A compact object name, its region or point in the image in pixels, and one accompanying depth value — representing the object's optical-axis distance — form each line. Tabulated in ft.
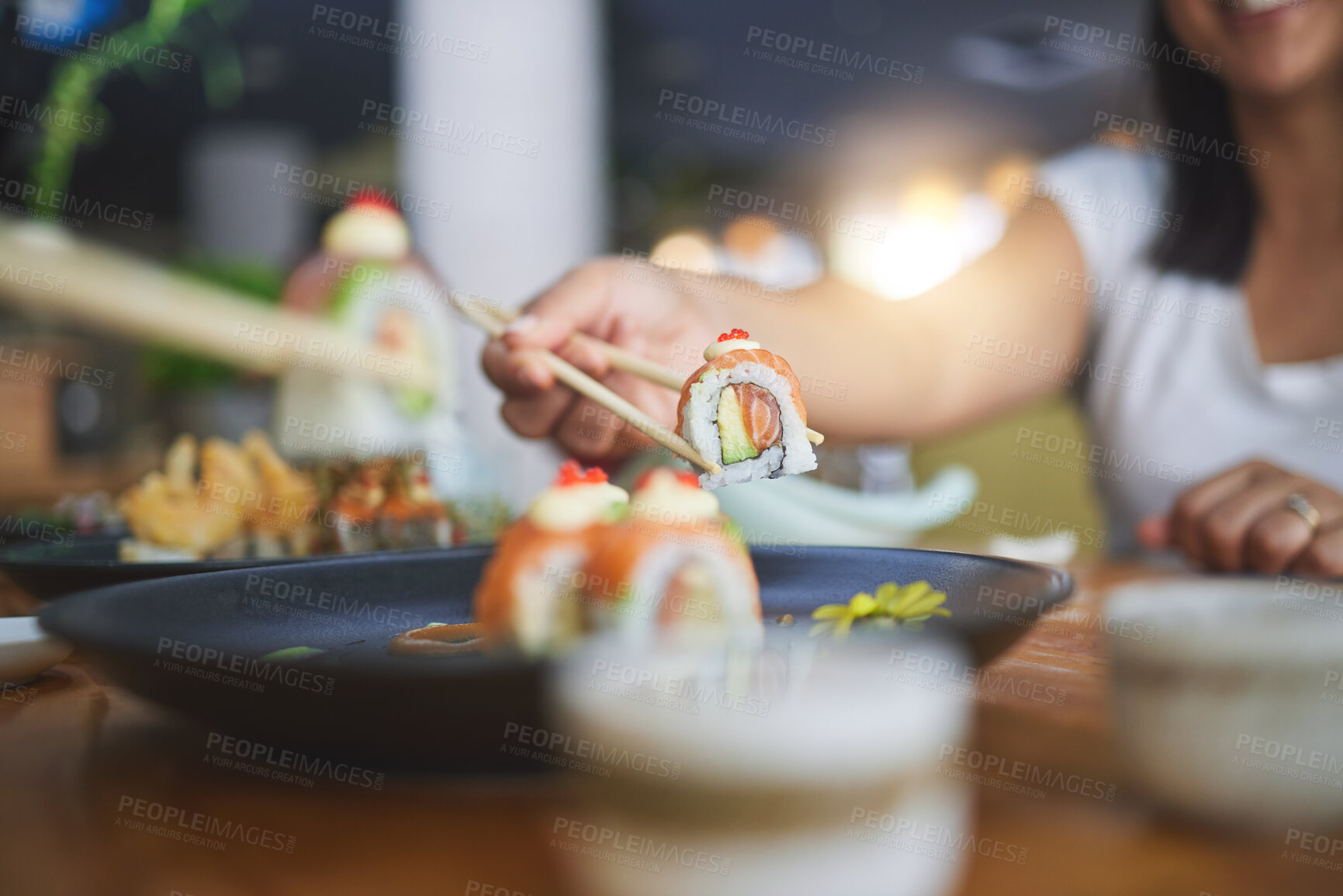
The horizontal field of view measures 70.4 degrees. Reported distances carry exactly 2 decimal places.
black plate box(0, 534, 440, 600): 1.91
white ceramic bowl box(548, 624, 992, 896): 0.87
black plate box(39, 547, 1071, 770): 1.17
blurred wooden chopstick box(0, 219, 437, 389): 2.16
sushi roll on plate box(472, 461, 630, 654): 1.64
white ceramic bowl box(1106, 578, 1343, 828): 1.15
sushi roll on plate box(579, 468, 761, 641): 1.60
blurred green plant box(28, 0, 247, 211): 5.51
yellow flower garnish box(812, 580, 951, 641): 1.59
